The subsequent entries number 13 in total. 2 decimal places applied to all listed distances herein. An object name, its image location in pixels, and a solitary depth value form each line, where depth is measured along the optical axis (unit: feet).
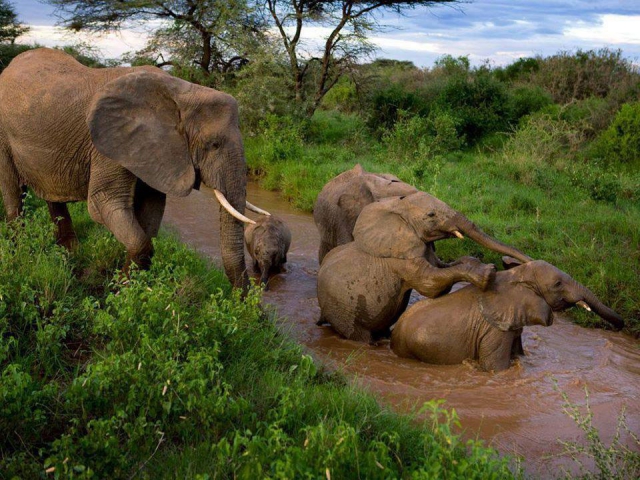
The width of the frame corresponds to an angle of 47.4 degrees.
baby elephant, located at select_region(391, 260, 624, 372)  16.46
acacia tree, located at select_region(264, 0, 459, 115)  55.42
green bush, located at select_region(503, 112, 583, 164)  39.40
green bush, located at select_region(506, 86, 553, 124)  54.08
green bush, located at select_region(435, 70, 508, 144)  51.75
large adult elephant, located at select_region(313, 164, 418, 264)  21.21
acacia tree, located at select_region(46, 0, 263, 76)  55.42
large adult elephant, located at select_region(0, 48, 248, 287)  16.92
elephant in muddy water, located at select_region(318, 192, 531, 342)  17.28
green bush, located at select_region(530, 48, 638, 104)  66.09
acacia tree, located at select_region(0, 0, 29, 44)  65.92
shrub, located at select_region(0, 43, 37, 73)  60.64
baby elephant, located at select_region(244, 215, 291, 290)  23.70
